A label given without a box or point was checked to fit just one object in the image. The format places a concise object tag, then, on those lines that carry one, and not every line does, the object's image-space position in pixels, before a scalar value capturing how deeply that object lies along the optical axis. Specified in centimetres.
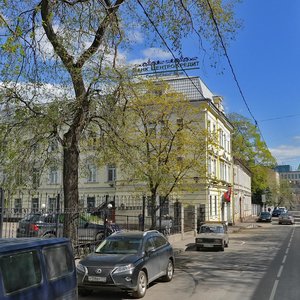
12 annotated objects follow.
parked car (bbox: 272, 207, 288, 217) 6402
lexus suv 780
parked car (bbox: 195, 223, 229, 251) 1705
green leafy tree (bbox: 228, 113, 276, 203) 4931
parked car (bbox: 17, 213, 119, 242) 1189
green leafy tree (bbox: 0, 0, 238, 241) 967
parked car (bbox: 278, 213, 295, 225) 4253
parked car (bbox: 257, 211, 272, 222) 4586
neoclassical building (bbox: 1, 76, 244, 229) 2421
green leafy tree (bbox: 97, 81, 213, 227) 1601
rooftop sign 2767
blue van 414
